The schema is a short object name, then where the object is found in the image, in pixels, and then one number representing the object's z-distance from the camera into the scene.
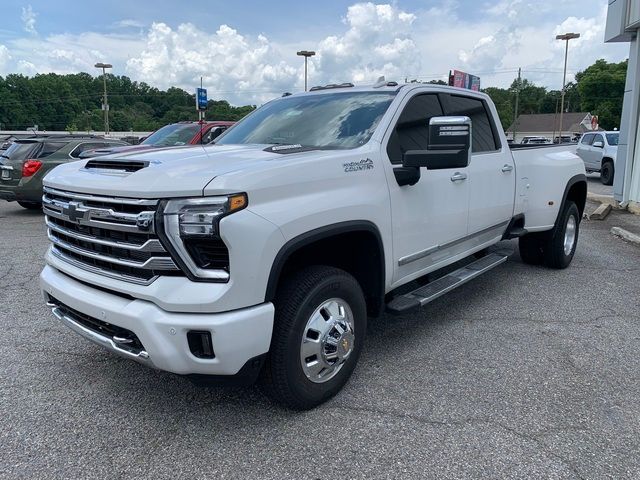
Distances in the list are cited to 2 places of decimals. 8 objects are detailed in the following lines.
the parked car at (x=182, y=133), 10.50
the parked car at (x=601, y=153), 17.67
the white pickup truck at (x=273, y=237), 2.48
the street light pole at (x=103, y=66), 48.31
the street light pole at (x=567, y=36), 41.22
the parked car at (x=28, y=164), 10.47
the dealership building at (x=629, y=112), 10.86
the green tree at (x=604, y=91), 56.72
